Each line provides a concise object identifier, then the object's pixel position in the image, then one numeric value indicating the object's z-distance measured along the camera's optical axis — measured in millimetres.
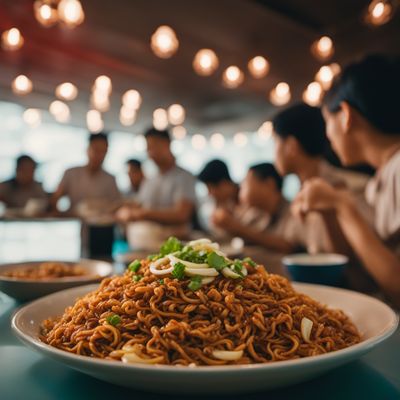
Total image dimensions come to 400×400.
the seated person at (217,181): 4438
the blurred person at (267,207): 3142
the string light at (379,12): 2842
